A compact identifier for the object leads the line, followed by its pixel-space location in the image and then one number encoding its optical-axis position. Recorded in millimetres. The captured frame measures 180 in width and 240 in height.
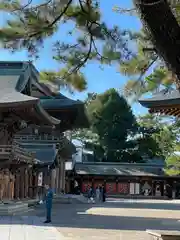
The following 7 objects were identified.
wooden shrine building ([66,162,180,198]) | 54469
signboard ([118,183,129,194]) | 54812
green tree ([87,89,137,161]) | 63644
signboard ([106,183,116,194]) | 55188
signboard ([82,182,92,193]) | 55562
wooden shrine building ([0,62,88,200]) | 24570
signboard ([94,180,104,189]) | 55494
